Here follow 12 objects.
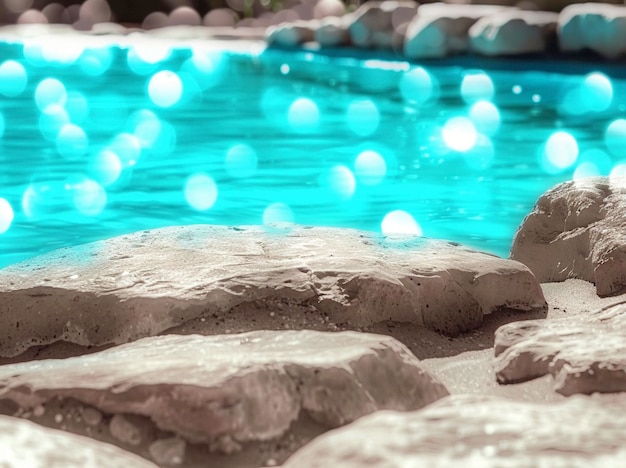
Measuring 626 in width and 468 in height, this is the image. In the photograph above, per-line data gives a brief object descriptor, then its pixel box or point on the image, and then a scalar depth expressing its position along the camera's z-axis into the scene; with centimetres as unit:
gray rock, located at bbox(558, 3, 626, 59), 1168
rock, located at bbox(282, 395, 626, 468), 123
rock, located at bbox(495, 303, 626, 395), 197
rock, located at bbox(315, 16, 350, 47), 1495
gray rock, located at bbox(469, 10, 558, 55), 1246
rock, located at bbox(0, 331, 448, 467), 172
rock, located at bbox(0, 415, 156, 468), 132
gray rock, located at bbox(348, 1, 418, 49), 1448
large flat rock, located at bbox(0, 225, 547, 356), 257
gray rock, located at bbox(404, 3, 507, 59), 1312
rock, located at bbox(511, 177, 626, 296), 306
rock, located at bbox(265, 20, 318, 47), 1551
